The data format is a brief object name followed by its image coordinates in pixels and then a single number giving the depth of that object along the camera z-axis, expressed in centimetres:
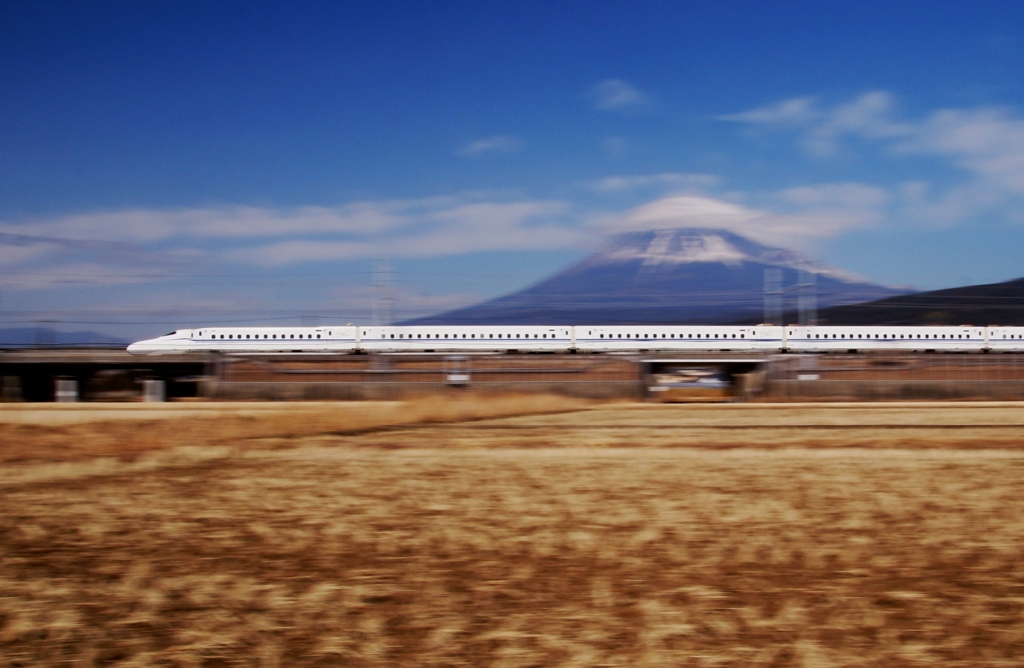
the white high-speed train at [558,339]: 8688
